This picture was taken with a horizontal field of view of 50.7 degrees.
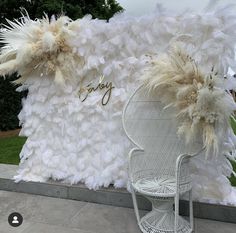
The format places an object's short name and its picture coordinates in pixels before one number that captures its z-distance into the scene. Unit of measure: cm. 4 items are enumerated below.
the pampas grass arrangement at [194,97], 186
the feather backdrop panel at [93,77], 226
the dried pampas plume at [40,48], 269
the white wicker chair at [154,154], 214
